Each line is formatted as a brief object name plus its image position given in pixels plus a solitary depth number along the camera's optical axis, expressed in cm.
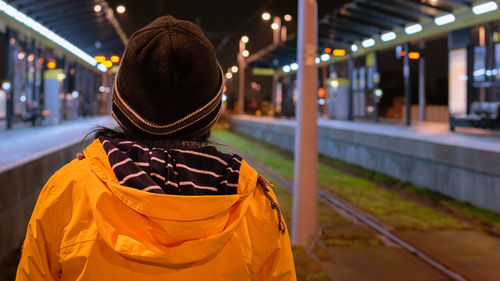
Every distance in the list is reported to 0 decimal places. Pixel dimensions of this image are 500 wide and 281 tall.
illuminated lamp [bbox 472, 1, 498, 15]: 1509
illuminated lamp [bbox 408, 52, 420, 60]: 1780
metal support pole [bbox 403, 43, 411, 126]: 2102
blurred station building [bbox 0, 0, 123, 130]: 1927
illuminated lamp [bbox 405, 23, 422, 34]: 1927
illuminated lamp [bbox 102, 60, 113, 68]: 2080
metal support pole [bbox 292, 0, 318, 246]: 638
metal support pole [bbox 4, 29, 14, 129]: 1953
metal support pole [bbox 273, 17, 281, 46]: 4269
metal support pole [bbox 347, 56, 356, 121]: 2719
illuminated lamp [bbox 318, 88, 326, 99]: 3308
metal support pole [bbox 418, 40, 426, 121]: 2916
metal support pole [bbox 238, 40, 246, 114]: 4738
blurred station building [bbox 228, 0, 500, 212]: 1030
